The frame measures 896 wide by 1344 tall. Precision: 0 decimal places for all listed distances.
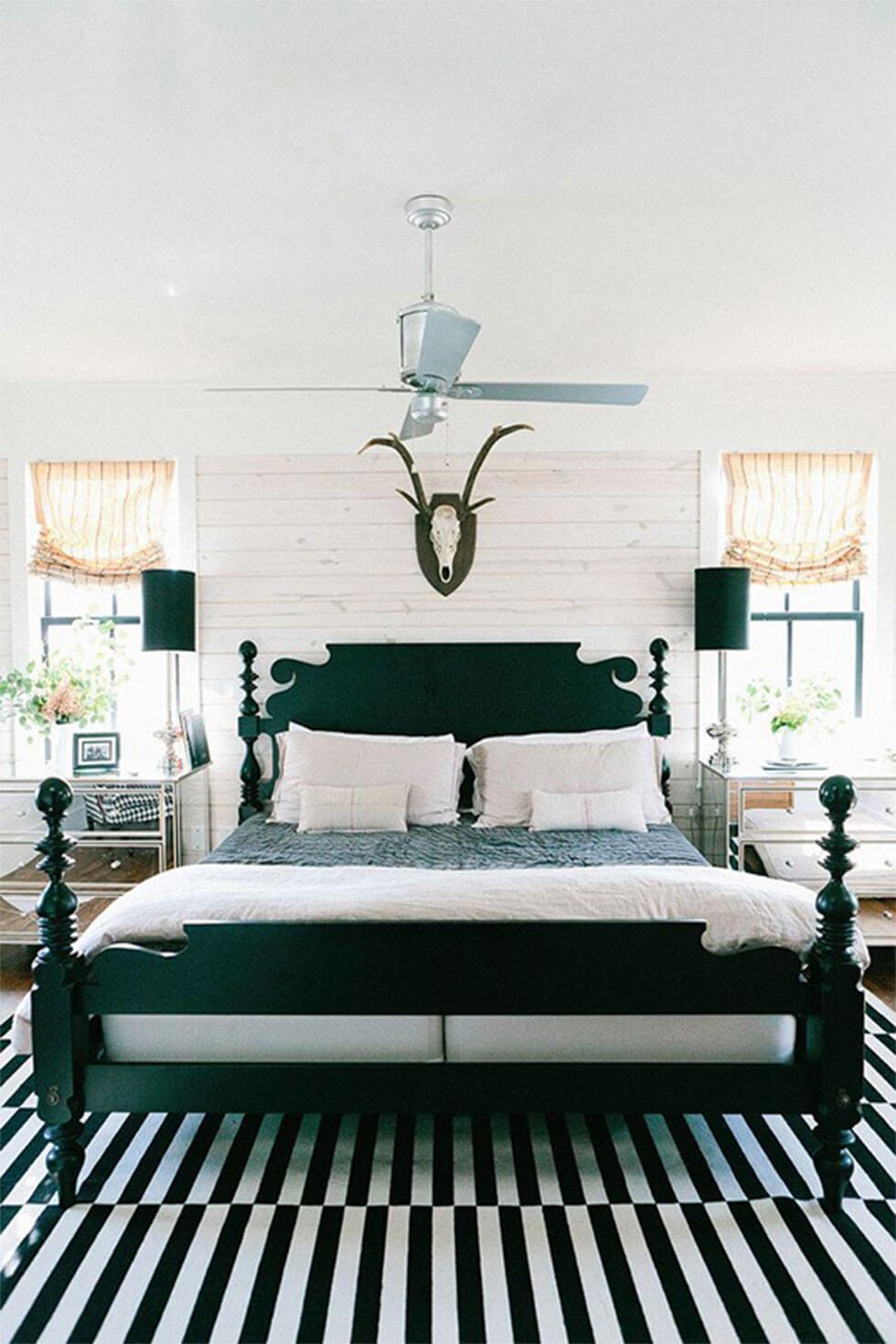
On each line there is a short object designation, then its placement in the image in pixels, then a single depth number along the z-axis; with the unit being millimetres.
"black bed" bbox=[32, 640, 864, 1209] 2316
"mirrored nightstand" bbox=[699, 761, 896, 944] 4055
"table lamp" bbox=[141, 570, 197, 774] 4336
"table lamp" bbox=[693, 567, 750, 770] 4297
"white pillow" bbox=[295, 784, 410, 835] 3900
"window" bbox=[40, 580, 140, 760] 4762
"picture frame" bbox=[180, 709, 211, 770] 4500
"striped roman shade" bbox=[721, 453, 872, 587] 4613
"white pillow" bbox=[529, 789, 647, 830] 3902
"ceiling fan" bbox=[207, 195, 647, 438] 2387
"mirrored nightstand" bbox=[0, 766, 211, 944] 4184
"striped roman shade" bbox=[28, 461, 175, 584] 4691
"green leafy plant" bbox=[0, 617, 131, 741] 4434
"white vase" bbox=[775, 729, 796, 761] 4367
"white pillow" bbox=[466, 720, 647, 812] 4305
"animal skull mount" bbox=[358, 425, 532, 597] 4527
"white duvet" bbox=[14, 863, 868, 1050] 2387
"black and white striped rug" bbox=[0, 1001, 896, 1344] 1953
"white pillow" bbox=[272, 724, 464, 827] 4086
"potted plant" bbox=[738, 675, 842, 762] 4391
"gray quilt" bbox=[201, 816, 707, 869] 3373
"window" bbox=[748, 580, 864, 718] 4703
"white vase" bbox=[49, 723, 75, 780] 4387
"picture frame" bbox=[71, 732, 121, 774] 4414
